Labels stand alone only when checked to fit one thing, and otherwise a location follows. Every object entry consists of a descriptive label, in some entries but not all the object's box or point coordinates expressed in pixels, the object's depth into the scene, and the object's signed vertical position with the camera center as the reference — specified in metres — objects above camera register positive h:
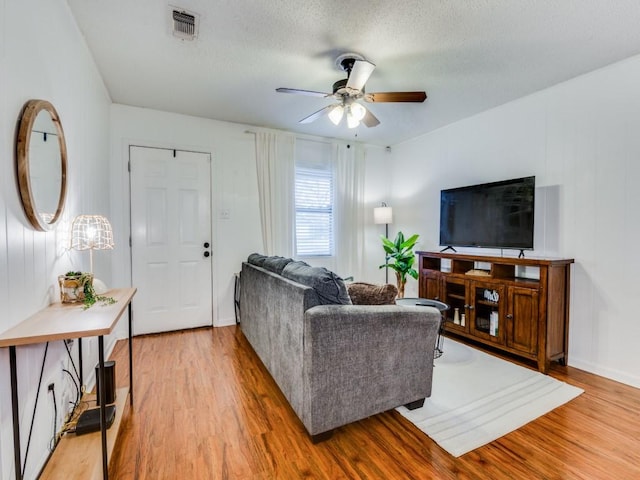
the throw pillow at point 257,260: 2.90 -0.29
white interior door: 3.53 -0.11
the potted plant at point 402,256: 4.24 -0.34
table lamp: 1.93 -0.02
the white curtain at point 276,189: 4.06 +0.55
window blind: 4.41 +0.29
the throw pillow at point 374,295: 2.04 -0.42
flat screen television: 2.94 +0.18
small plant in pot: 1.68 -0.34
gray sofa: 1.69 -0.73
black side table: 2.75 -0.66
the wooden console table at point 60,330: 1.14 -0.40
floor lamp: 4.60 +0.24
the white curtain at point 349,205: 4.59 +0.38
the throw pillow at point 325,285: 1.80 -0.32
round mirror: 1.31 +0.31
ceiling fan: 2.33 +1.10
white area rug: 1.83 -1.19
